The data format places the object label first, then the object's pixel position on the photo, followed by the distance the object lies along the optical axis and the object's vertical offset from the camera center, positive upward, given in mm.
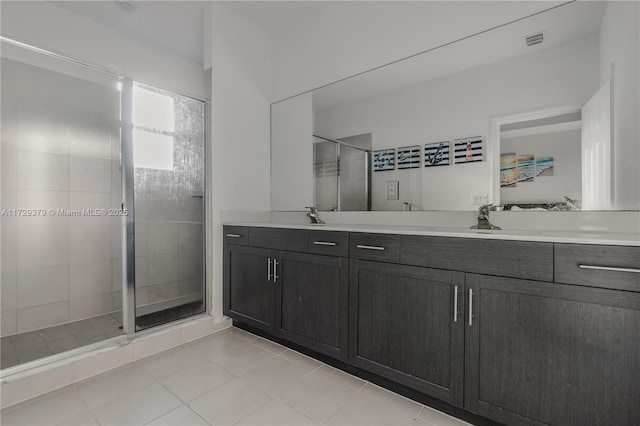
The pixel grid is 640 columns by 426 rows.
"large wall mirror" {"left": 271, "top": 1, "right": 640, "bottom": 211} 1466 +539
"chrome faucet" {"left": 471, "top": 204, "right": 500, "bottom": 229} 1707 -56
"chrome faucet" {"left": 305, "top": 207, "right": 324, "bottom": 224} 2523 -56
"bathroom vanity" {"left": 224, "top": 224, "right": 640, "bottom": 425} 1055 -482
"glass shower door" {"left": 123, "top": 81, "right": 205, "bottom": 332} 2281 +49
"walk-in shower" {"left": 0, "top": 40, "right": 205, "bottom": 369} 2244 +40
